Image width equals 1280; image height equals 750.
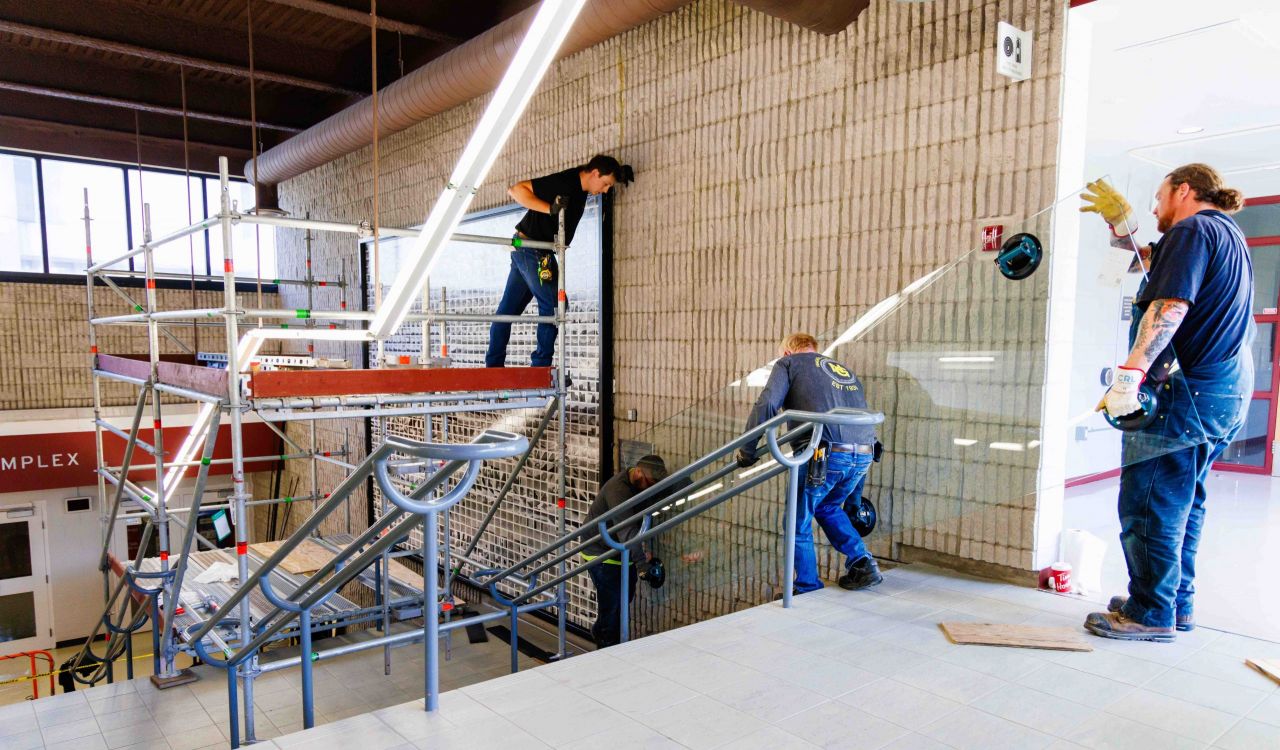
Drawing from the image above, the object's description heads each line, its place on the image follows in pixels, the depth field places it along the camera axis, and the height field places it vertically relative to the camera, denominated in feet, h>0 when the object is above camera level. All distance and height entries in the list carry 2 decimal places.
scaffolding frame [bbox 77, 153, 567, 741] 11.91 -1.60
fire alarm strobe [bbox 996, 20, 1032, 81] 10.07 +3.66
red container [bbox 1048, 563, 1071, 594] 10.58 -3.63
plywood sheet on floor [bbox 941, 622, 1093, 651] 8.66 -3.72
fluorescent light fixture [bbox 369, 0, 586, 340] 8.84 +2.40
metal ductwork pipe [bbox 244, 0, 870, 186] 11.57 +5.87
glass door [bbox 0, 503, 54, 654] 27.91 -10.10
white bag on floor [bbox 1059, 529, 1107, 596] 10.62 -3.36
